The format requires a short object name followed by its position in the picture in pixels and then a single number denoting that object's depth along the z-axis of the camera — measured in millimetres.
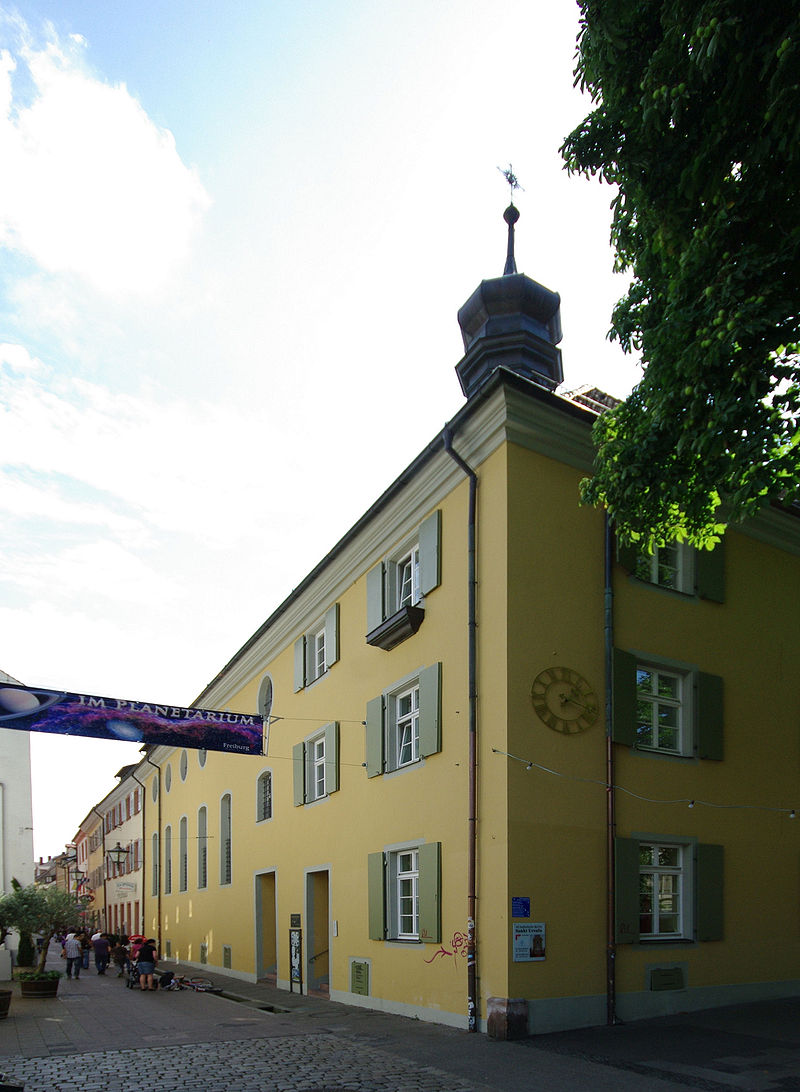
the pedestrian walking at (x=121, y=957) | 28114
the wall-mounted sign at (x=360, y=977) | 15547
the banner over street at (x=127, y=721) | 14953
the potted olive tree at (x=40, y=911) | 21234
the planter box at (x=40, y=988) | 19719
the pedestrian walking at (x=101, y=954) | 29672
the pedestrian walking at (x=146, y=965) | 21828
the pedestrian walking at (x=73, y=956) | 27719
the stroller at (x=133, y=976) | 22827
